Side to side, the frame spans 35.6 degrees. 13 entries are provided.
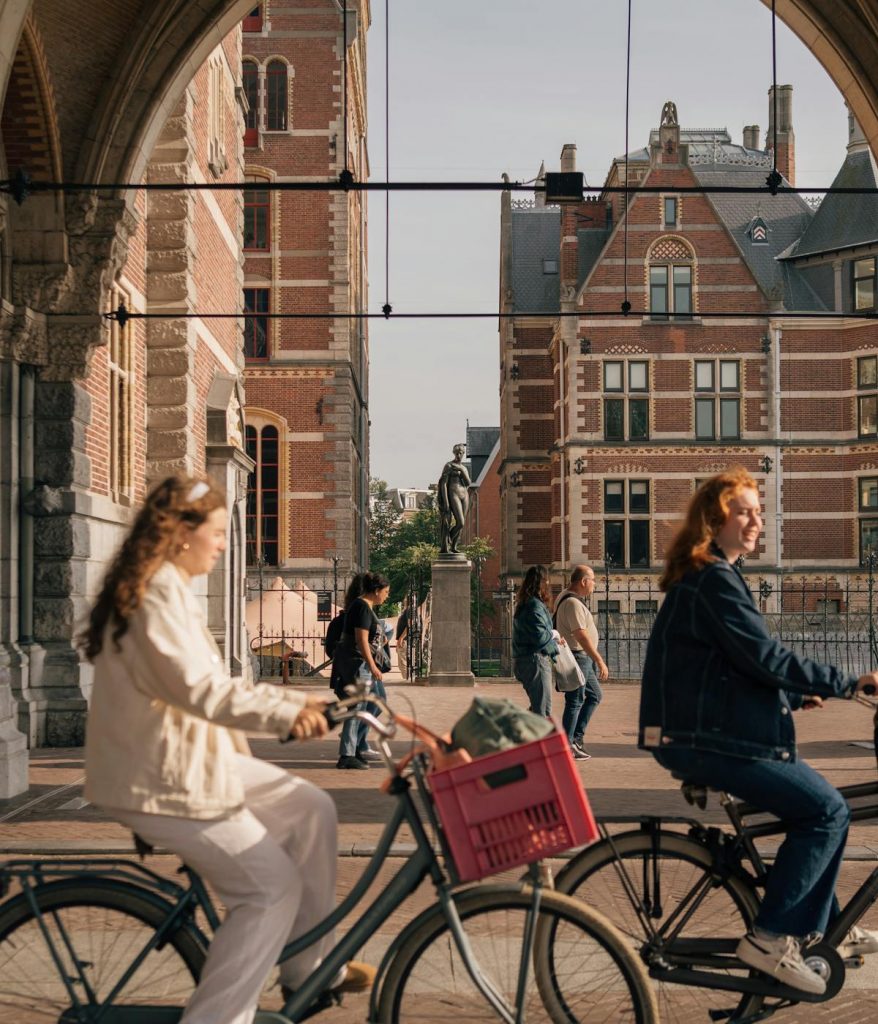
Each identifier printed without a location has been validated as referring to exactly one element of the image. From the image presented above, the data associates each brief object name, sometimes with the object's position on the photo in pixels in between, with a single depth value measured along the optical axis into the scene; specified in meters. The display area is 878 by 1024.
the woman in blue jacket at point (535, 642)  10.77
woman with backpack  10.98
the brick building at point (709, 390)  35.97
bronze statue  21.36
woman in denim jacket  3.58
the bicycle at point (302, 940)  3.21
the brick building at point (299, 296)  34.06
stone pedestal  20.59
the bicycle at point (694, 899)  3.65
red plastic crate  3.12
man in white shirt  11.19
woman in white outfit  3.09
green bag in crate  3.19
